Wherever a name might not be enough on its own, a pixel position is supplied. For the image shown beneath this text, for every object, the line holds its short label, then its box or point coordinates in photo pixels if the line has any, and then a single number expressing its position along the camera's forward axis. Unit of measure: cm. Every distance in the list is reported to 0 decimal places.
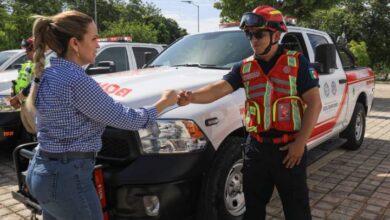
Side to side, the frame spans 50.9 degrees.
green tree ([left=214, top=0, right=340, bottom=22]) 1295
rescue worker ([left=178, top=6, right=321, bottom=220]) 256
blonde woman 192
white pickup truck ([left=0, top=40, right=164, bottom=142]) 569
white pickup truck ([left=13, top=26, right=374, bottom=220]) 283
